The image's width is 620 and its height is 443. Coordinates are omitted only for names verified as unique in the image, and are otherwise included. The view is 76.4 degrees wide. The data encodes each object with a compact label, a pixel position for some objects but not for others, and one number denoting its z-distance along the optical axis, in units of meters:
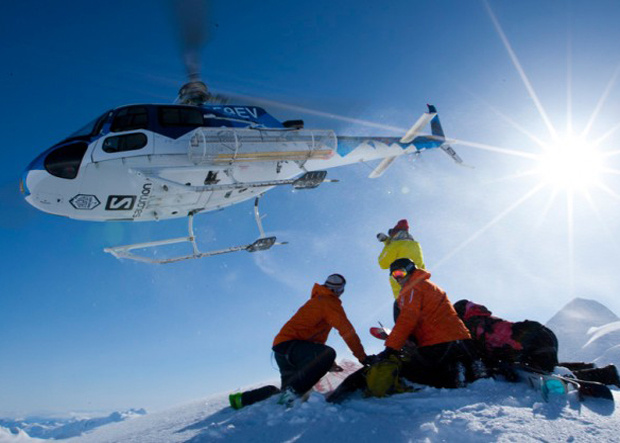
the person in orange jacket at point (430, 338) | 4.02
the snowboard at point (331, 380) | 4.65
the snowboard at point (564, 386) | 3.24
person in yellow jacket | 6.56
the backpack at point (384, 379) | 3.85
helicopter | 7.41
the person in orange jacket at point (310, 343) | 4.41
